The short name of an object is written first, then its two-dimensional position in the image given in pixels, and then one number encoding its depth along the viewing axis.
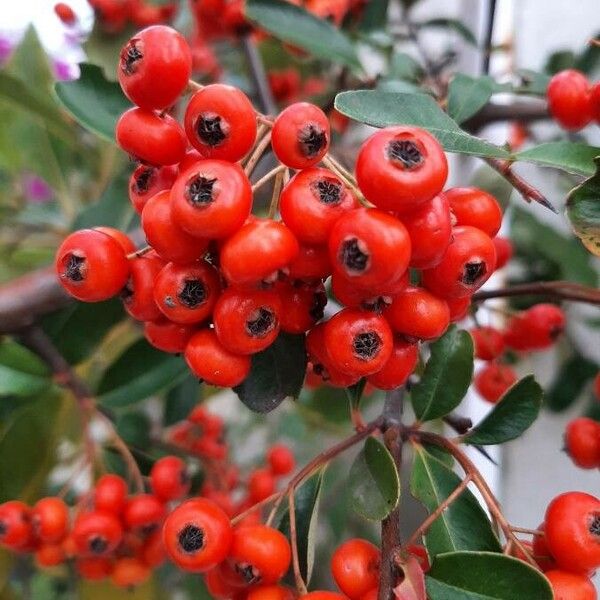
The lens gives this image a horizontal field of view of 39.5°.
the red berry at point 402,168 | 0.08
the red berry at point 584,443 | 0.12
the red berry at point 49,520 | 0.13
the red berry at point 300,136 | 0.09
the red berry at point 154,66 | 0.09
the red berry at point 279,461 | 0.19
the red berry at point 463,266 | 0.09
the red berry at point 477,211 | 0.09
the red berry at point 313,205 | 0.08
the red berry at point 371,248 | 0.08
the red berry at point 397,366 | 0.10
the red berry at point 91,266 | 0.09
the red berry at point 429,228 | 0.08
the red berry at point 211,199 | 0.08
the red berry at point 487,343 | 0.14
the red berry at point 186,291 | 0.09
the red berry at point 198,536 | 0.10
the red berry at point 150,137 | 0.09
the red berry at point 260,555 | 0.10
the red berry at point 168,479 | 0.14
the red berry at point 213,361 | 0.09
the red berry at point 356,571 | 0.10
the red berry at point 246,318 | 0.09
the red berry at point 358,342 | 0.09
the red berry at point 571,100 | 0.12
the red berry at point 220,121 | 0.09
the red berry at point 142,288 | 0.10
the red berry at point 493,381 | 0.15
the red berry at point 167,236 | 0.09
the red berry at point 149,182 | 0.10
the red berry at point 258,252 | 0.08
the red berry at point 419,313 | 0.09
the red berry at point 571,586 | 0.09
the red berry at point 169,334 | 0.10
